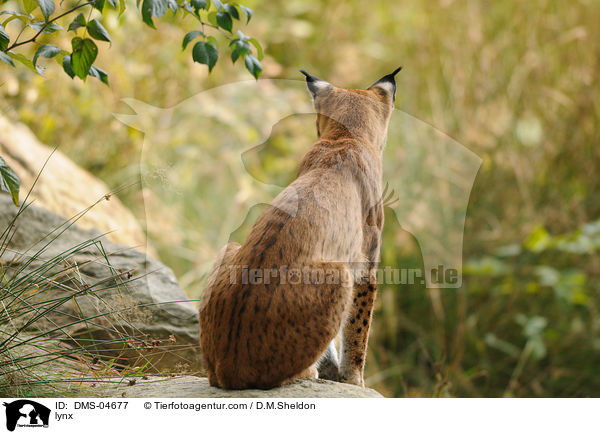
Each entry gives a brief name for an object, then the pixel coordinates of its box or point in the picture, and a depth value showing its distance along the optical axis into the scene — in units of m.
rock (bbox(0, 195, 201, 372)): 7.35
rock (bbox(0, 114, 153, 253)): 10.80
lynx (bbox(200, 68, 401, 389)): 6.20
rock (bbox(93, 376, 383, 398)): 6.40
